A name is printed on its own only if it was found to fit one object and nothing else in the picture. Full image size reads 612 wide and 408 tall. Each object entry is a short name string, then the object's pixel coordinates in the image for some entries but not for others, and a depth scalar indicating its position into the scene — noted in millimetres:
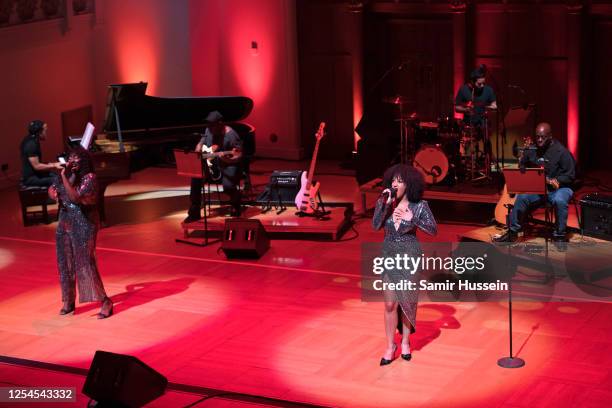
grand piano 13703
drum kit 11492
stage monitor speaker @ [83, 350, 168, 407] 5359
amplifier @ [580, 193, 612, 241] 8797
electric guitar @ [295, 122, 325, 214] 11234
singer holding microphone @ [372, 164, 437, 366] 7141
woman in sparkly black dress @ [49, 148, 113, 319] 8281
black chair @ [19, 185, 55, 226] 12070
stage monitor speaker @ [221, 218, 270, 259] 10227
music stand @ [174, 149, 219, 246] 10914
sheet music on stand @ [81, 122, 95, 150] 8726
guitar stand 11188
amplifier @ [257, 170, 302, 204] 11672
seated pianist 11844
